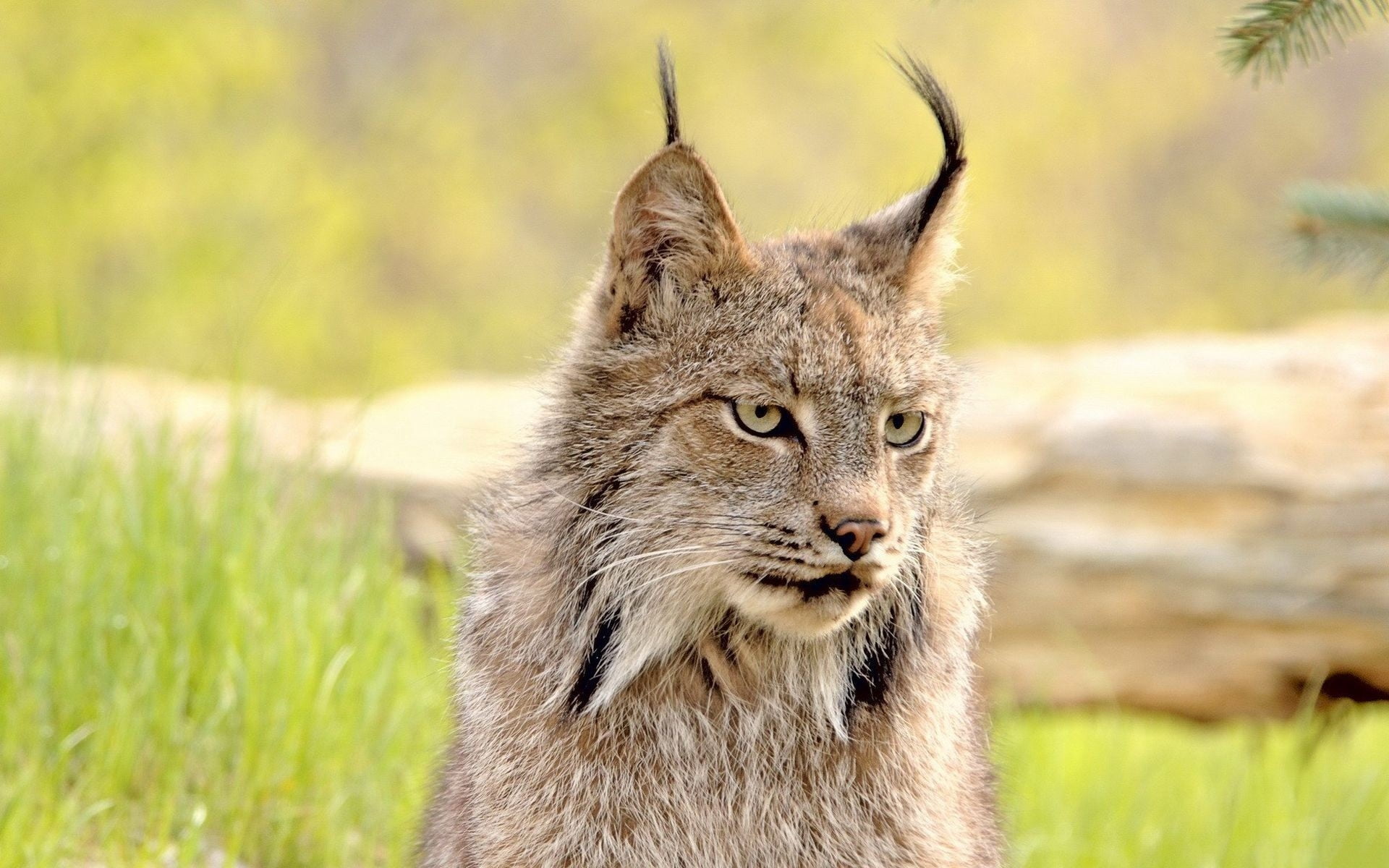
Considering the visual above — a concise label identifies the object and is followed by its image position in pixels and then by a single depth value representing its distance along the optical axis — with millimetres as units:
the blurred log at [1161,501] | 11883
